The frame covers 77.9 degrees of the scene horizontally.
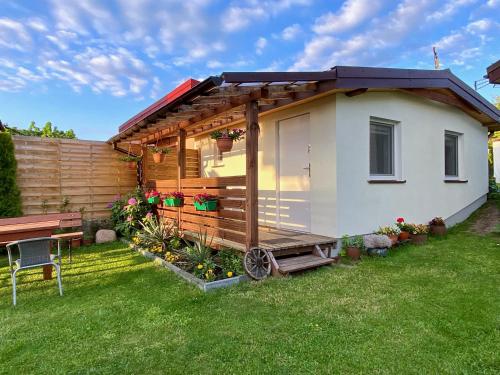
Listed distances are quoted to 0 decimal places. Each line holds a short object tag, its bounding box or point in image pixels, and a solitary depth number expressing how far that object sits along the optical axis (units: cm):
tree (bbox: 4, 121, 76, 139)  1761
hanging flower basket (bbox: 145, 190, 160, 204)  690
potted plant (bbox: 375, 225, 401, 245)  574
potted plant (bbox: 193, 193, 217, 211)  509
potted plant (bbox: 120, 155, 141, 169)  788
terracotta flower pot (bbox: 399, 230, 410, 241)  598
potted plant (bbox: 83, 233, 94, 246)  719
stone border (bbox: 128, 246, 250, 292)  386
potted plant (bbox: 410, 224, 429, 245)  609
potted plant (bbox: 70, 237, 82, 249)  691
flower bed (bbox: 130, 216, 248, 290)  426
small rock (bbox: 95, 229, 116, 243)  728
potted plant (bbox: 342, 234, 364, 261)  511
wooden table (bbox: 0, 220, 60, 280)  420
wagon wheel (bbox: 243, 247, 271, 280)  417
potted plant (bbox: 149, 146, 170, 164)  716
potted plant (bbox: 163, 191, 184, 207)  619
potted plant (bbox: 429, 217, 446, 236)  681
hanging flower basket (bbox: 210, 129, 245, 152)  567
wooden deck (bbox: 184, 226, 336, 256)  457
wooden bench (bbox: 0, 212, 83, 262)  426
